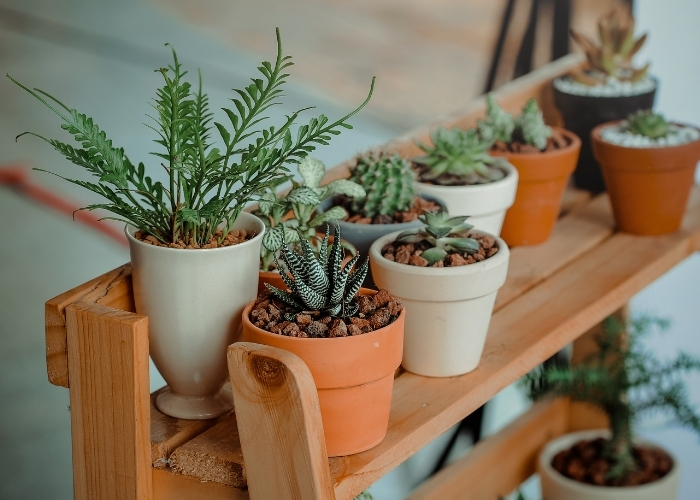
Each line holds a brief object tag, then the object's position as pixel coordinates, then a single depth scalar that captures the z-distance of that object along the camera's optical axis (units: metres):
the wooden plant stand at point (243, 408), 1.20
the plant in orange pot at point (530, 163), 1.52
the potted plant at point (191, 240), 1.22
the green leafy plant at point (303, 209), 1.31
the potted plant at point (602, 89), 1.69
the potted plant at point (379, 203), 1.38
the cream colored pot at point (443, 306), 1.30
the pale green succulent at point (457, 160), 1.45
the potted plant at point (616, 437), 1.75
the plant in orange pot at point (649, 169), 1.56
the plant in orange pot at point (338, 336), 1.21
